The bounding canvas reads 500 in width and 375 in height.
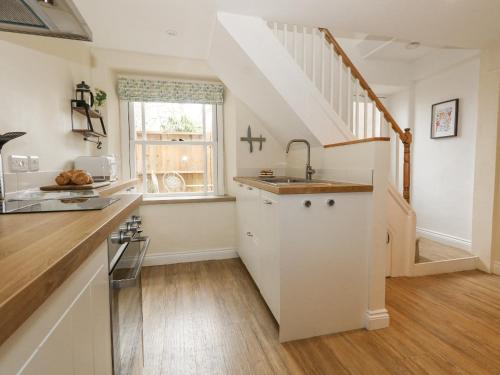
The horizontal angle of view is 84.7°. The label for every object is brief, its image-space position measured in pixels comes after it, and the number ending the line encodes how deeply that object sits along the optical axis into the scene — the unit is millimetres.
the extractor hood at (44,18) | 1009
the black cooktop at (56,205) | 944
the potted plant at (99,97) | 2631
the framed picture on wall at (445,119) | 3362
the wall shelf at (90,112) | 2357
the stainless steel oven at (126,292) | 875
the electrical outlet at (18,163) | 1524
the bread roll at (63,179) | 1738
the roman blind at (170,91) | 3047
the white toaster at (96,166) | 2266
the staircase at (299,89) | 2145
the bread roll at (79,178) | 1755
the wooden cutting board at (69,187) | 1665
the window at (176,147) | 3287
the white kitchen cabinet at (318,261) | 1686
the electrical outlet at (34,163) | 1697
